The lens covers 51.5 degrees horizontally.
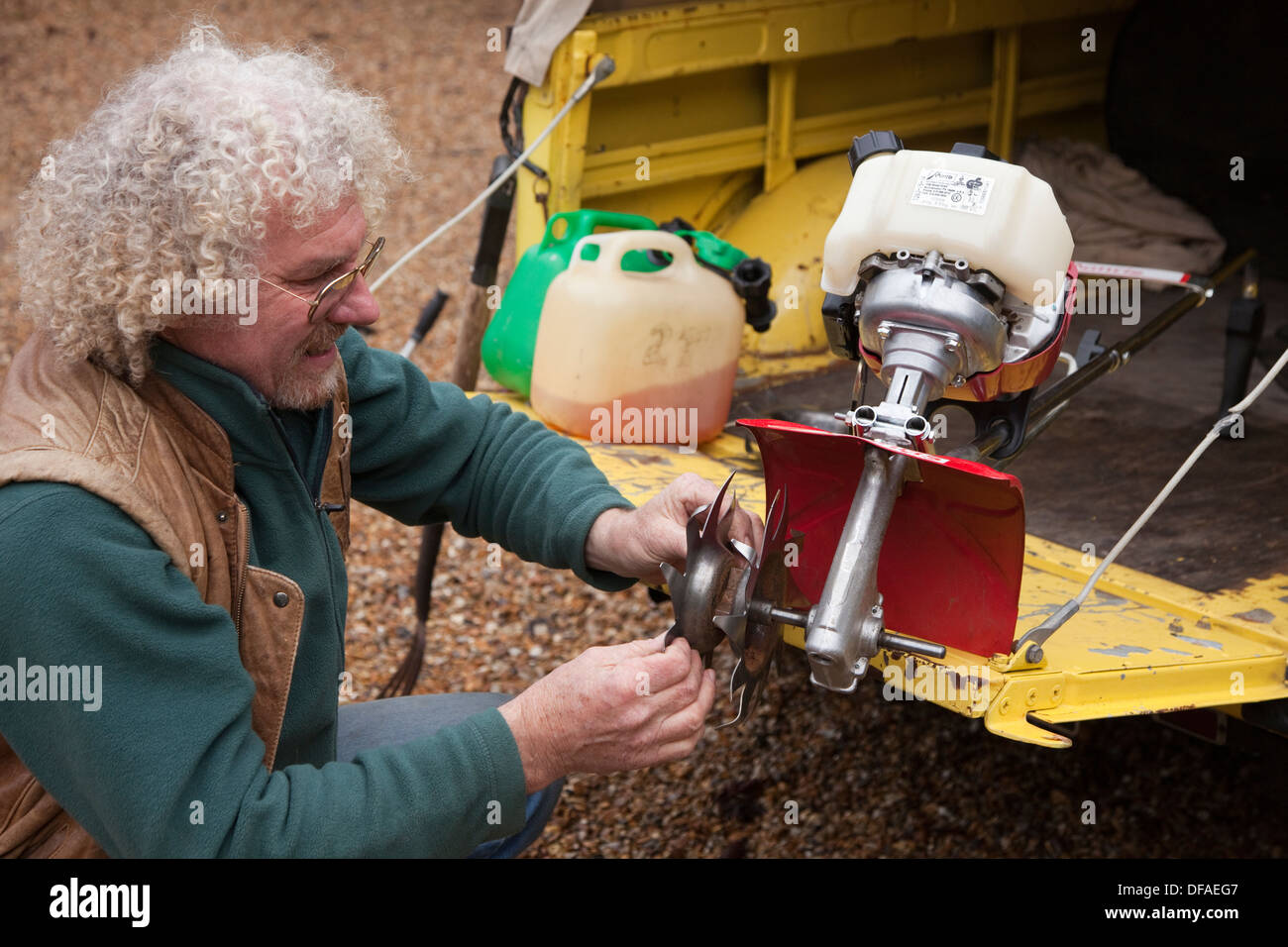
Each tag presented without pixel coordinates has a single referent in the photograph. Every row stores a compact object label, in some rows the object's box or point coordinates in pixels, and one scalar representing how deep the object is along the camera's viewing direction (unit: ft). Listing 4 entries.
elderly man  5.33
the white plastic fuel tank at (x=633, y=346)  10.51
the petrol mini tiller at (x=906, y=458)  6.03
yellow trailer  8.62
